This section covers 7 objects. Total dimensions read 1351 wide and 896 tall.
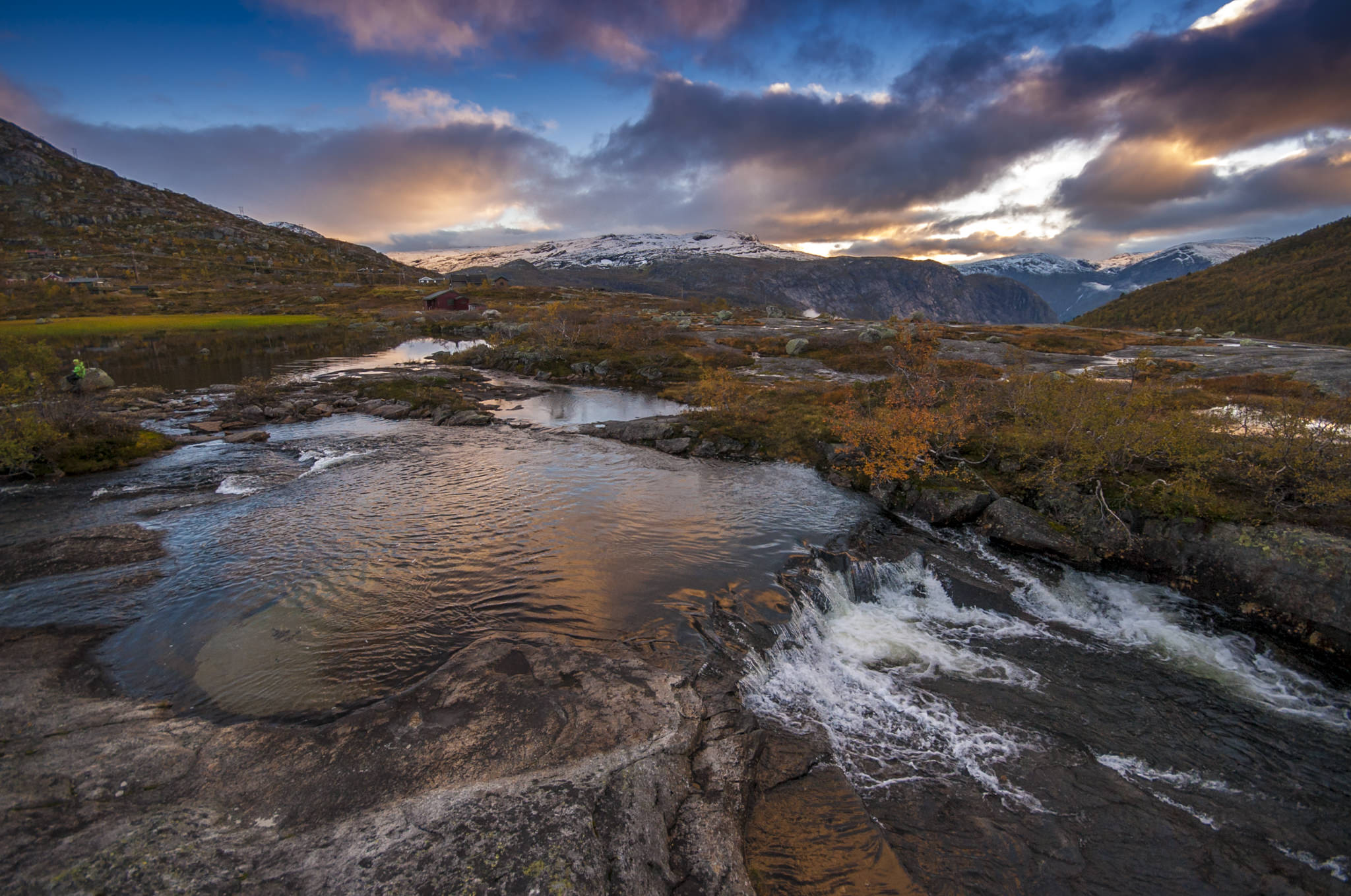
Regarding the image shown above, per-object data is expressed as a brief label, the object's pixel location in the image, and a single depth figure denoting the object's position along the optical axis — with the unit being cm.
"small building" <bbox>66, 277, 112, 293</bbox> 12875
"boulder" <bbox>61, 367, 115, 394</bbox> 3722
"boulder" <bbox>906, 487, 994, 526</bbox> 2138
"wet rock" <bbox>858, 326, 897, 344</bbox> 6372
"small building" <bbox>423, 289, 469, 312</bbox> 12938
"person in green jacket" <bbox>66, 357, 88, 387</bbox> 3820
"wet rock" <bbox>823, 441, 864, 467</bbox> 2623
